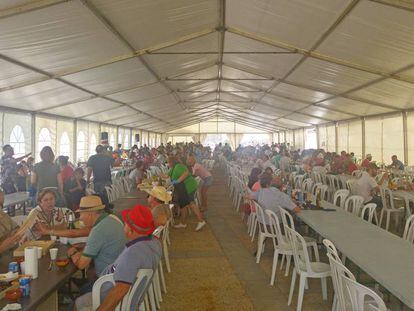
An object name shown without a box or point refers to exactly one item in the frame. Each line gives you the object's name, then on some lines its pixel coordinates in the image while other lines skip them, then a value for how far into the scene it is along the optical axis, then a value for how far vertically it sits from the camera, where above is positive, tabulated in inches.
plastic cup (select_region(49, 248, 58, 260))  112.1 -26.1
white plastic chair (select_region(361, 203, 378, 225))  186.6 -24.2
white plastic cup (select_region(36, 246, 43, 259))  113.8 -26.4
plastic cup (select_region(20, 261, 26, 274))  100.3 -27.1
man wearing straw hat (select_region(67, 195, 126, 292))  111.3 -24.7
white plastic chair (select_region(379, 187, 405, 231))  259.4 -33.9
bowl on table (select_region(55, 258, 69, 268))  106.3 -27.5
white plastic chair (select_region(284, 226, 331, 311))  136.9 -39.0
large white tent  215.6 +74.7
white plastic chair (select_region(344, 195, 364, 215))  216.8 -25.2
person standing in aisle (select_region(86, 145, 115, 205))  283.3 -7.2
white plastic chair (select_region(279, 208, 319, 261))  167.0 -36.8
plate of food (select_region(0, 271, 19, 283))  94.5 -27.9
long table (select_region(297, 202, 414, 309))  95.6 -28.5
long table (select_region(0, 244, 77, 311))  84.5 -29.5
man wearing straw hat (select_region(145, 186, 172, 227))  155.2 -20.3
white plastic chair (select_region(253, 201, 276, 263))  197.0 -35.5
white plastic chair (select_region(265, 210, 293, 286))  166.7 -37.4
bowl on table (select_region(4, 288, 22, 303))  83.7 -28.5
